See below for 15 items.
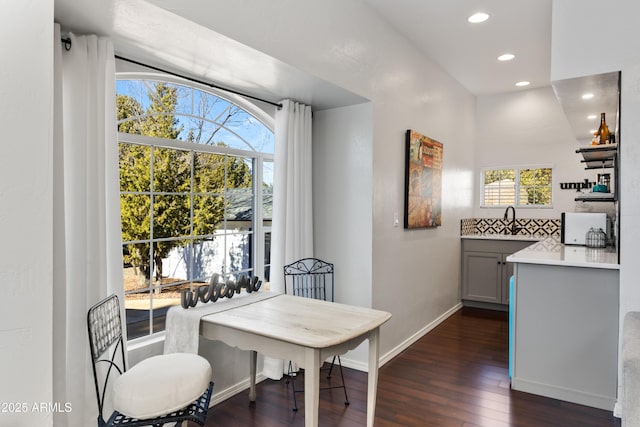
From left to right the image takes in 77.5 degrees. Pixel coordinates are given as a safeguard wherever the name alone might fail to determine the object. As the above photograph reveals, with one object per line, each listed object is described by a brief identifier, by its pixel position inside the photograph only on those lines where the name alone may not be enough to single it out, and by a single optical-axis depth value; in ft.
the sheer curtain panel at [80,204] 5.77
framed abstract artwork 12.46
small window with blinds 17.95
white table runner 7.16
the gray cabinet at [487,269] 16.71
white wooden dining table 6.00
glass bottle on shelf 11.76
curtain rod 6.18
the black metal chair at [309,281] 10.28
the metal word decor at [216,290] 7.73
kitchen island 8.86
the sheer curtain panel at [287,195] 10.28
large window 7.93
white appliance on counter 12.75
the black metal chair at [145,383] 5.44
